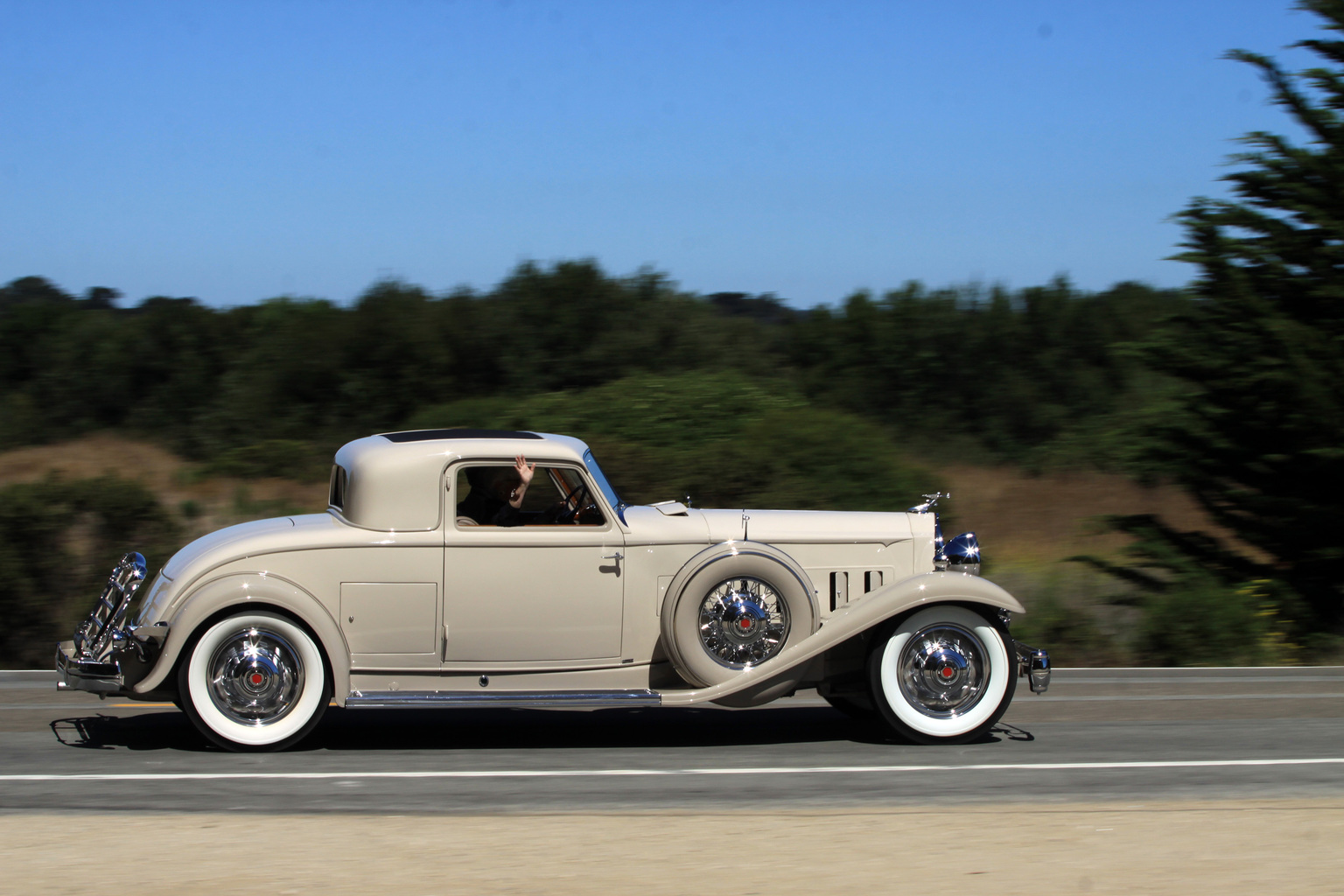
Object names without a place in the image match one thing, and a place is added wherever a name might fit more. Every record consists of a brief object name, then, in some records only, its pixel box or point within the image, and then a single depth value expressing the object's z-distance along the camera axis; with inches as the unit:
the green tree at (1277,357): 1021.2
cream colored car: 537.6
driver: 563.8
